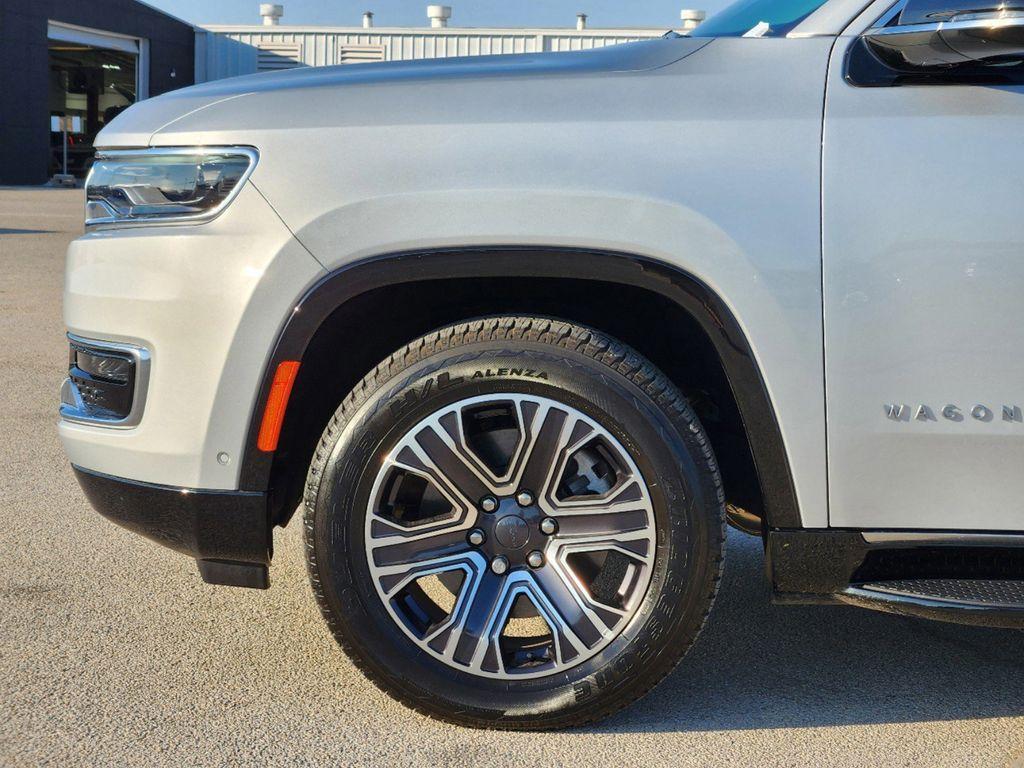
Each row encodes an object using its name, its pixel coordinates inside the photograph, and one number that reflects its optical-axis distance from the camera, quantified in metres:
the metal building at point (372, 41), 27.38
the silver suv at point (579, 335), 2.16
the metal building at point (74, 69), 28.69
